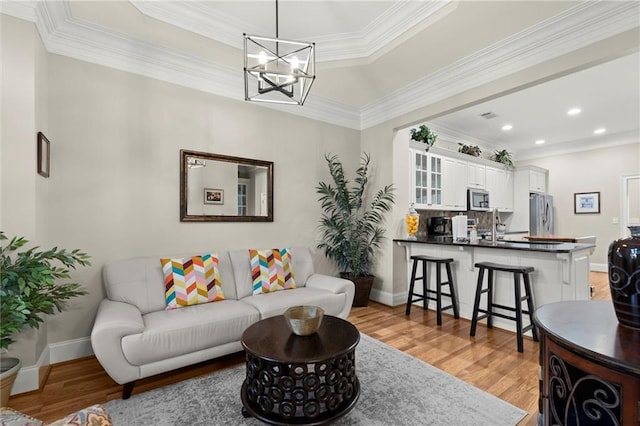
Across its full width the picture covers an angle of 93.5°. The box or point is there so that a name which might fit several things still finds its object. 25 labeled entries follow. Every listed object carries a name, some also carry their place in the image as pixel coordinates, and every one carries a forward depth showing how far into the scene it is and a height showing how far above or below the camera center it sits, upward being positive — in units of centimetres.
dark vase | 96 -21
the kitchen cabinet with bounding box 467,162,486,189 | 583 +78
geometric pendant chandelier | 189 +94
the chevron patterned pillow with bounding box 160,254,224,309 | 271 -61
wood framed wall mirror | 321 +31
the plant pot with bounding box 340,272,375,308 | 409 -100
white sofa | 200 -81
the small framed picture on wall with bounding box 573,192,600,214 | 681 +28
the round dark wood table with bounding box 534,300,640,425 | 78 -44
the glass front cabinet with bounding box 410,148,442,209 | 488 +60
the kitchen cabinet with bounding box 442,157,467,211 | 541 +57
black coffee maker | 520 -18
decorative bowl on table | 191 -67
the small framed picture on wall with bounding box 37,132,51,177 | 226 +48
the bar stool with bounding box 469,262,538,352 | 289 -84
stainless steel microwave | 583 +30
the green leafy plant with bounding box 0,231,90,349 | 176 -43
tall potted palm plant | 421 -9
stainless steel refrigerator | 668 +1
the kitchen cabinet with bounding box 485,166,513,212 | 630 +59
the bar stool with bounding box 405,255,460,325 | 355 -88
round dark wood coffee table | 167 -95
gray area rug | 183 -125
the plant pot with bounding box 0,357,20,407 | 181 -97
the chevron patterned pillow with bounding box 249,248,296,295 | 321 -61
